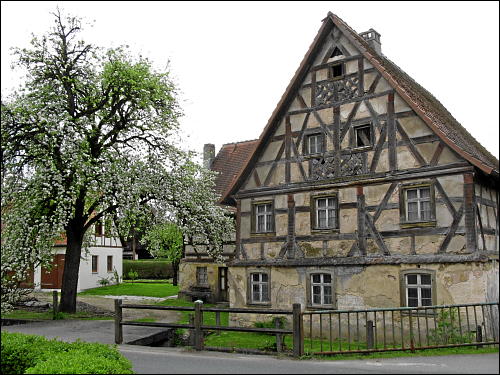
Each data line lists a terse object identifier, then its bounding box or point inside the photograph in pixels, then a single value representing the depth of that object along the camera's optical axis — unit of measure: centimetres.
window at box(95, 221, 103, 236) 3807
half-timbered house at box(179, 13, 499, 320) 1543
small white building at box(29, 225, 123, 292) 3478
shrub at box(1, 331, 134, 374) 870
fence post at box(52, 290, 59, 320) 2098
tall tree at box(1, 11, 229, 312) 1922
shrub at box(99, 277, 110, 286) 3800
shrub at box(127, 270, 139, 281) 4509
